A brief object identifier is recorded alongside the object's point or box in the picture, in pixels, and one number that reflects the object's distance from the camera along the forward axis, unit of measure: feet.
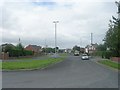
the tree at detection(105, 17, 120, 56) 50.04
